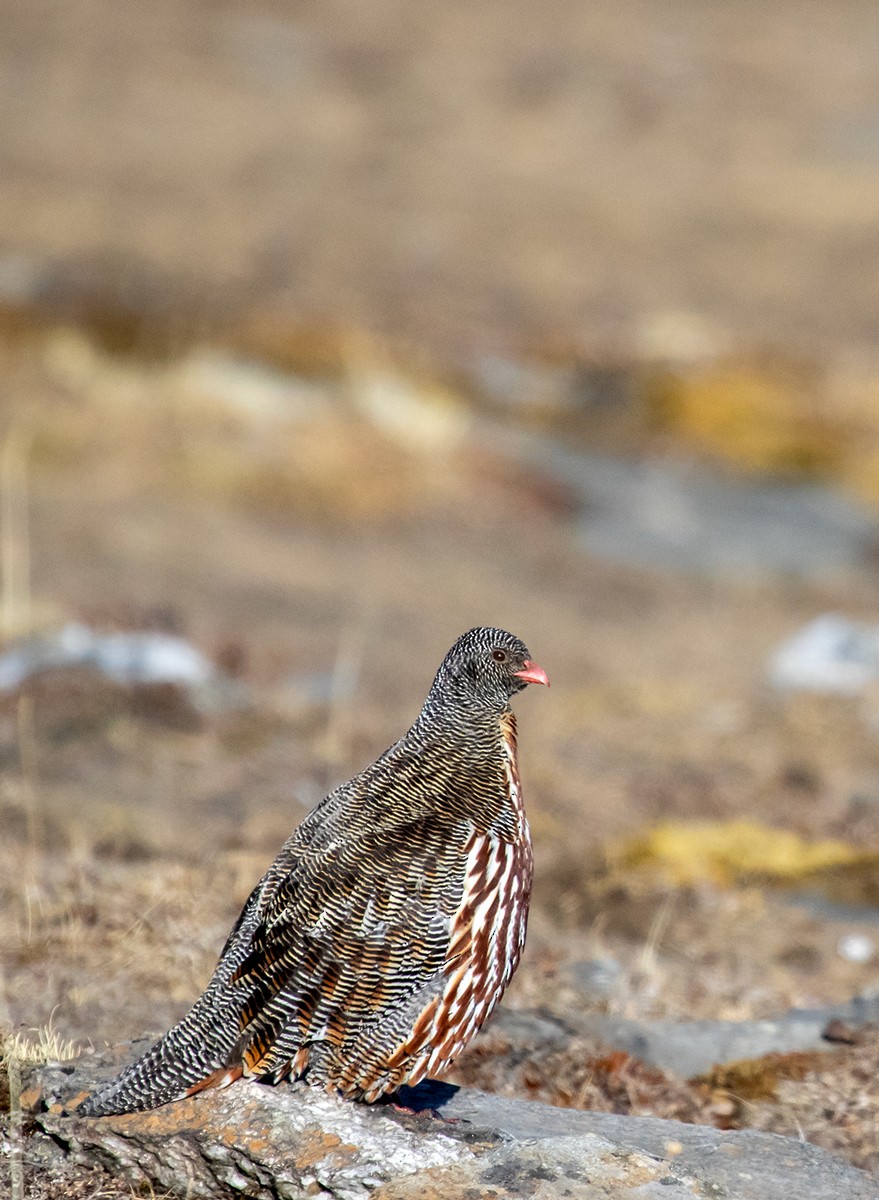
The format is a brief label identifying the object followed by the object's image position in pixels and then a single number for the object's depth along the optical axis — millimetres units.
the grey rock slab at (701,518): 43562
